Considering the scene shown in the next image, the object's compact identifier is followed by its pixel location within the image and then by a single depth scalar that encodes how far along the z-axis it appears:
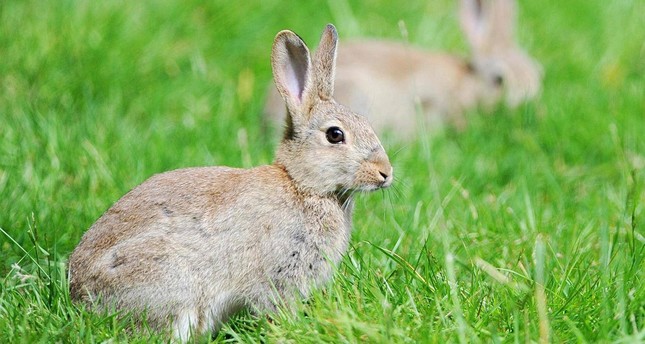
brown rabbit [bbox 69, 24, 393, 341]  7.52
